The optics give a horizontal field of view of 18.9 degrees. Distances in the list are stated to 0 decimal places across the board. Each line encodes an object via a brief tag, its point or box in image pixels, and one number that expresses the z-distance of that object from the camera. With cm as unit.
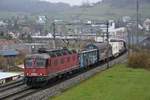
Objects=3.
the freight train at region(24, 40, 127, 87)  4288
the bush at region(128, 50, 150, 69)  7212
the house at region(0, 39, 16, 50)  9379
